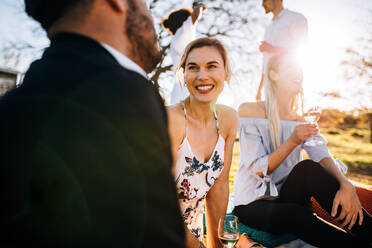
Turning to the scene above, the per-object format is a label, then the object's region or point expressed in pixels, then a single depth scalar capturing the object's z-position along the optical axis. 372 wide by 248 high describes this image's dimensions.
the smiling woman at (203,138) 1.91
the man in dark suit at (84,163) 0.51
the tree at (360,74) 13.24
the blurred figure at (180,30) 3.92
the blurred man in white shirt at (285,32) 4.18
